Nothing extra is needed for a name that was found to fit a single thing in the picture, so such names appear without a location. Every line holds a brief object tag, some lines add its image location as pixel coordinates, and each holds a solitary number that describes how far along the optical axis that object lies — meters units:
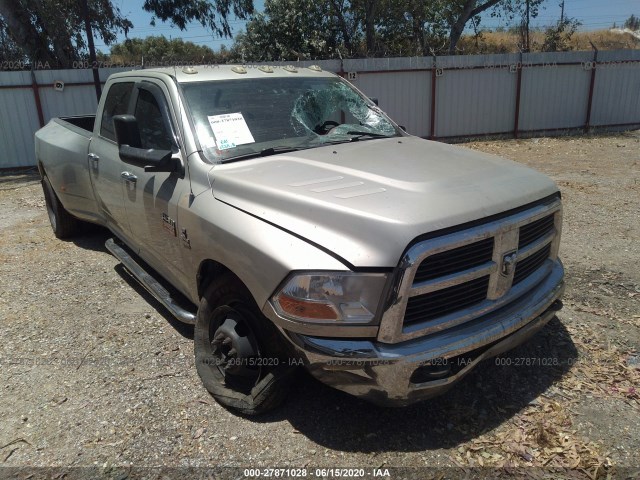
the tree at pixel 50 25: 16.05
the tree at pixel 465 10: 18.55
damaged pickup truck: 2.30
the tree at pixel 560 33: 22.16
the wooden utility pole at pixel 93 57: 12.30
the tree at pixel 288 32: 19.75
